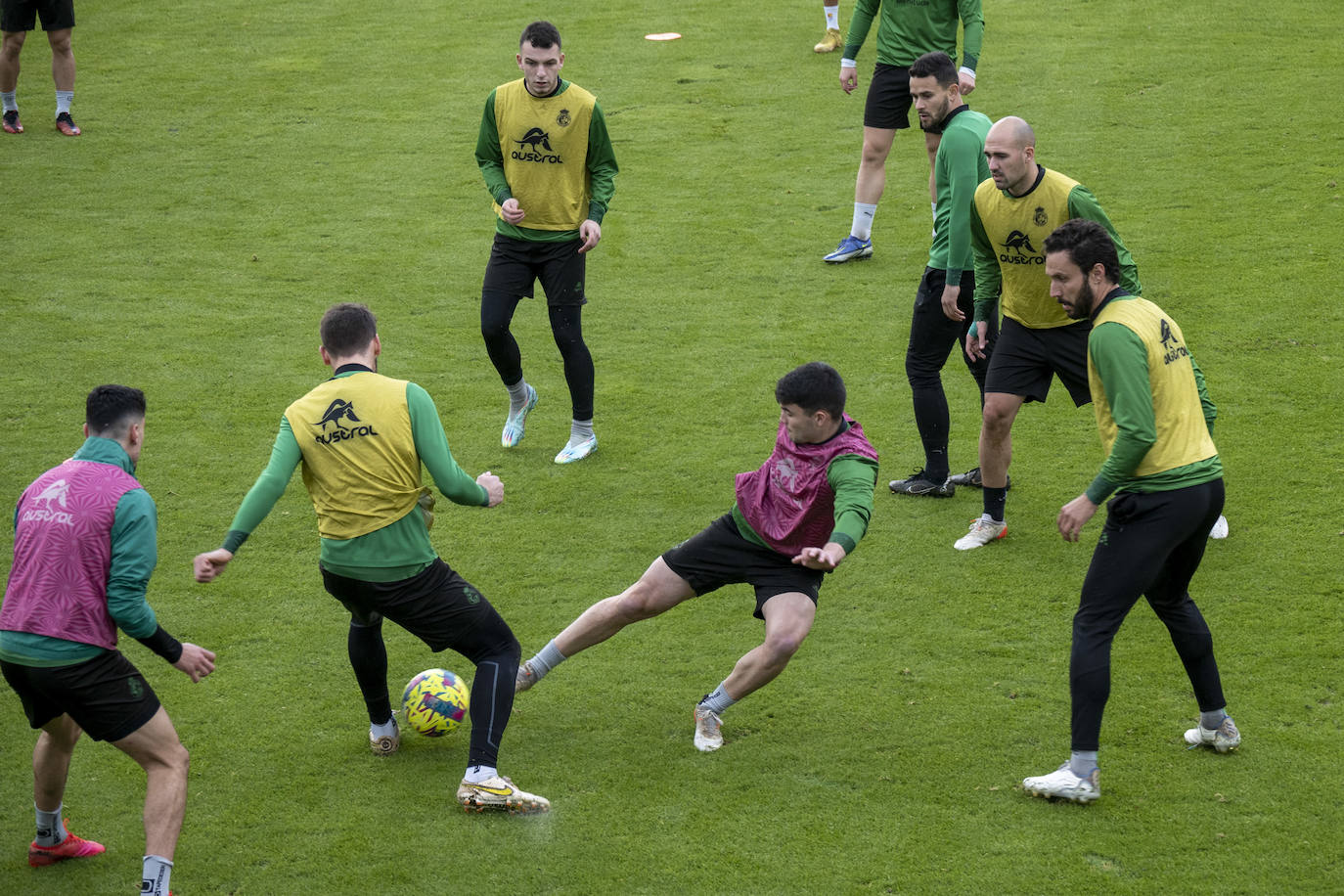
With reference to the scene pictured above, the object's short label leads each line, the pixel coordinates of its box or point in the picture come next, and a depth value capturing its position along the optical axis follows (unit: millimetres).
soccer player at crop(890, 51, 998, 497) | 14492
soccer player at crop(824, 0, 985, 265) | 20484
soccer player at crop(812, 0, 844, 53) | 31203
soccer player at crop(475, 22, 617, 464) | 15953
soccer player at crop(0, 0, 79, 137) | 26047
